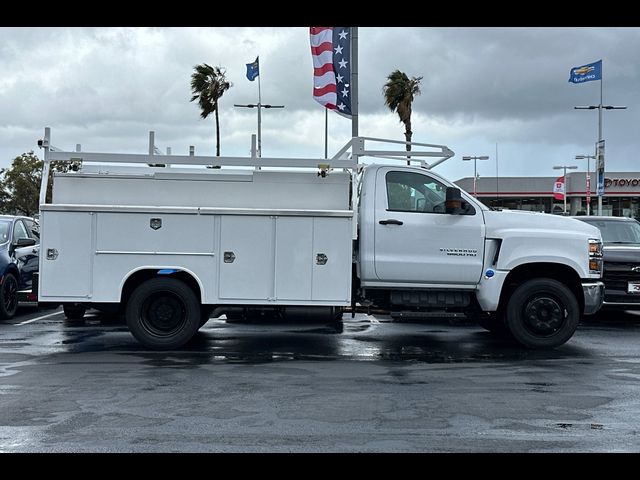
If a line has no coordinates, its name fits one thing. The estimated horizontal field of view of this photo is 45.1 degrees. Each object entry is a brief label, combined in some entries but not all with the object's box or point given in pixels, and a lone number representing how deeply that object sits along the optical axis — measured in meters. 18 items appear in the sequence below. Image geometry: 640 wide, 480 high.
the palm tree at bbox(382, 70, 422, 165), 37.59
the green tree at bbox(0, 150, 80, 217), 55.75
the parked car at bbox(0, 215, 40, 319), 13.12
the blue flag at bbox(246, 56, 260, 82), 33.41
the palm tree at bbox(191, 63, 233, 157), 41.19
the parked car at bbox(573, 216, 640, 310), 12.95
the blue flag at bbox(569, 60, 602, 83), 37.83
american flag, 16.17
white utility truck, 9.84
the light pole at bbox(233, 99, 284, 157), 34.50
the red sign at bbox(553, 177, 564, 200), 47.09
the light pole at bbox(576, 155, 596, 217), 52.84
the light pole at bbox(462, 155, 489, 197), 56.64
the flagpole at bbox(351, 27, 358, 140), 16.47
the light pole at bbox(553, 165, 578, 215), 52.08
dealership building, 60.00
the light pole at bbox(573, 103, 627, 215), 40.26
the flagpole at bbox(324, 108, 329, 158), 37.55
